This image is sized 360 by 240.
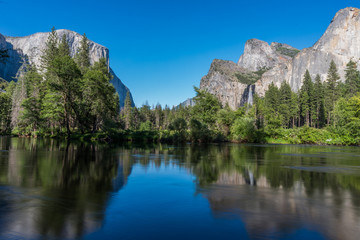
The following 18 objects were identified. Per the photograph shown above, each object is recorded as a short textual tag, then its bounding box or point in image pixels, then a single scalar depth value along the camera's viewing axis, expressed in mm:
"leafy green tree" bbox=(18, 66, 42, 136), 51844
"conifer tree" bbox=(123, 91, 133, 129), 109788
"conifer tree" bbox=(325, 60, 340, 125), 79512
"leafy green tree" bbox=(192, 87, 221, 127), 59122
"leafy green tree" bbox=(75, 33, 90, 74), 59125
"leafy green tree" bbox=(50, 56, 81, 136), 42125
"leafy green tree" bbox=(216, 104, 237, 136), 56762
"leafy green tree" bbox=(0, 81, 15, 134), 70062
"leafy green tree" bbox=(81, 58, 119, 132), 43156
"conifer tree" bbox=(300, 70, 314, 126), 89000
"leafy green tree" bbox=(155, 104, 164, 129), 137125
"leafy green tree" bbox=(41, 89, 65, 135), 43344
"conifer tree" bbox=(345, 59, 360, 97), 82219
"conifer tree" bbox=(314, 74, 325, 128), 86750
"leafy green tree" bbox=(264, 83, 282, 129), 92475
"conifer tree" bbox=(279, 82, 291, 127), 92438
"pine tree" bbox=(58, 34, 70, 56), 56688
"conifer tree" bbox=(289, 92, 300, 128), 91000
